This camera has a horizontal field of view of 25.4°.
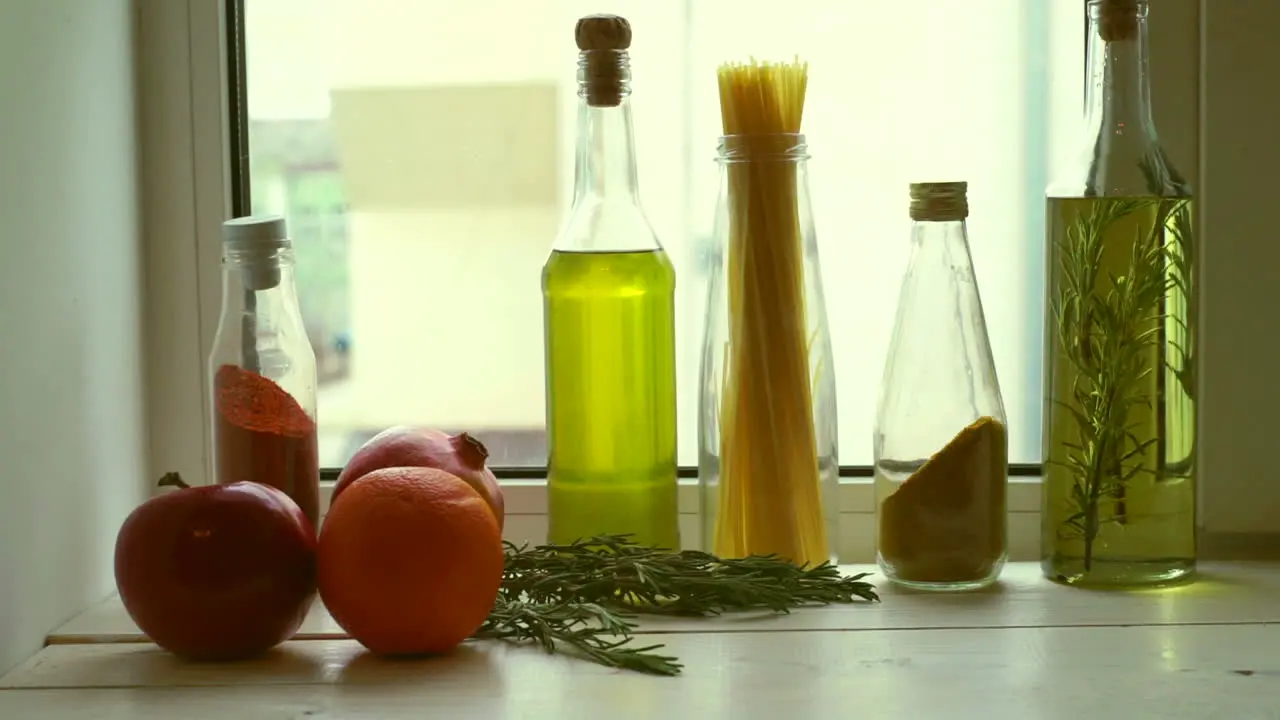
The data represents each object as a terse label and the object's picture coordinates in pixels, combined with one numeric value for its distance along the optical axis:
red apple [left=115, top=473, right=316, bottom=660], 1.32
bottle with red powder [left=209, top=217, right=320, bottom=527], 1.43
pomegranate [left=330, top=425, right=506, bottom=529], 1.42
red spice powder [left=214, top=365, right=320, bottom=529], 1.43
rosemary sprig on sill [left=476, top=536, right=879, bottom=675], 1.37
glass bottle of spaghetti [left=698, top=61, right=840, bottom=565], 1.44
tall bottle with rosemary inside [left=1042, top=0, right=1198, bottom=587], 1.42
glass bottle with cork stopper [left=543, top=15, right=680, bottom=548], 1.45
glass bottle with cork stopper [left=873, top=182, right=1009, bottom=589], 1.43
